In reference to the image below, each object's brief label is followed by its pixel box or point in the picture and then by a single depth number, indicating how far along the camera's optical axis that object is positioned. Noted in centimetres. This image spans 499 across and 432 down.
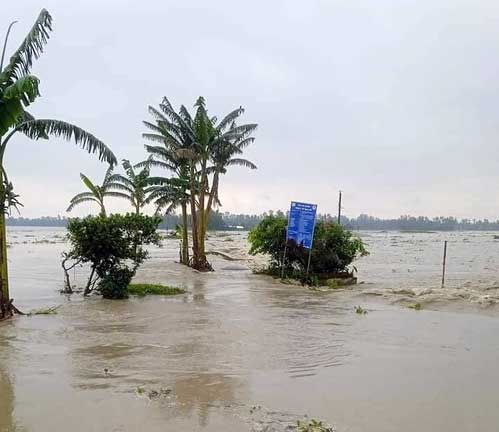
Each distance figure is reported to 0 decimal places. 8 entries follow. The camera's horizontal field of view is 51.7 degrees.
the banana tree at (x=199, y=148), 2238
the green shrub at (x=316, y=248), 2016
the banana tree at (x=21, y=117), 929
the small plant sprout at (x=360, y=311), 1240
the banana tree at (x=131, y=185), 3203
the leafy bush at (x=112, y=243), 1365
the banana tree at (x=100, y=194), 3143
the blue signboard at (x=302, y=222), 1850
